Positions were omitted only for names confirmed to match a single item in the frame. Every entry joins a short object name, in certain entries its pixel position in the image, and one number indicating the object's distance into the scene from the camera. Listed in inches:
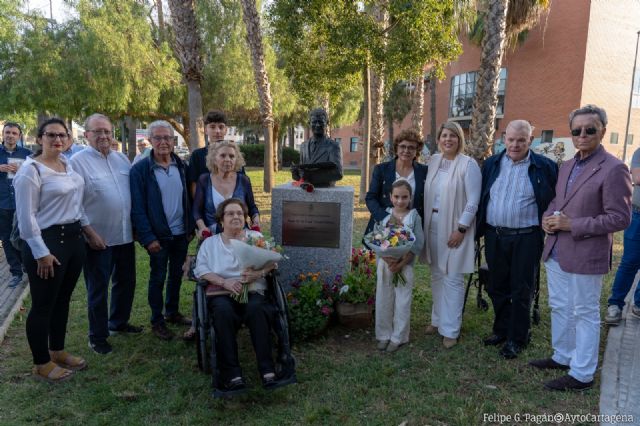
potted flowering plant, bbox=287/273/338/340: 167.8
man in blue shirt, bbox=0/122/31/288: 229.0
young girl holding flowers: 156.7
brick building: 957.8
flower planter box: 180.2
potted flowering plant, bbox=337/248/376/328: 179.3
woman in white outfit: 155.9
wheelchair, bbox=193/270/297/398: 123.5
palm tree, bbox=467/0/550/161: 352.5
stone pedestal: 180.7
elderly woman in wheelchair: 126.4
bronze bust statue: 181.0
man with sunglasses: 123.9
